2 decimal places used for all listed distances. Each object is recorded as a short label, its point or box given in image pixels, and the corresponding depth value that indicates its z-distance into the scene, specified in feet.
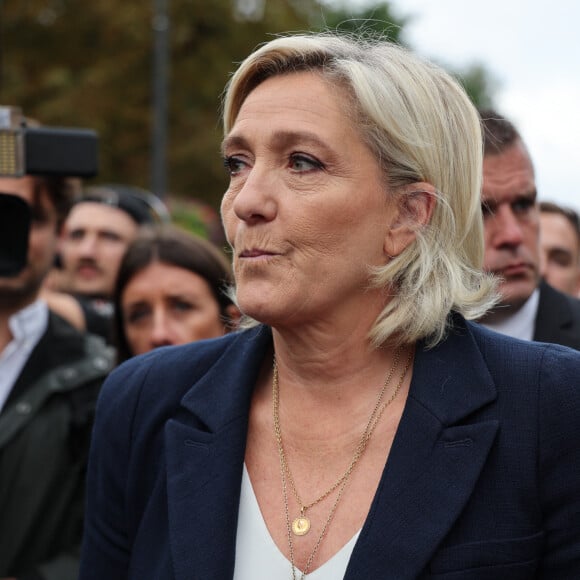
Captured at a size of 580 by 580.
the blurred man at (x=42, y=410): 12.26
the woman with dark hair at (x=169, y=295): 14.15
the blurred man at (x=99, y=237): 22.09
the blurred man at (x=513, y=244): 12.76
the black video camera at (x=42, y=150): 9.63
